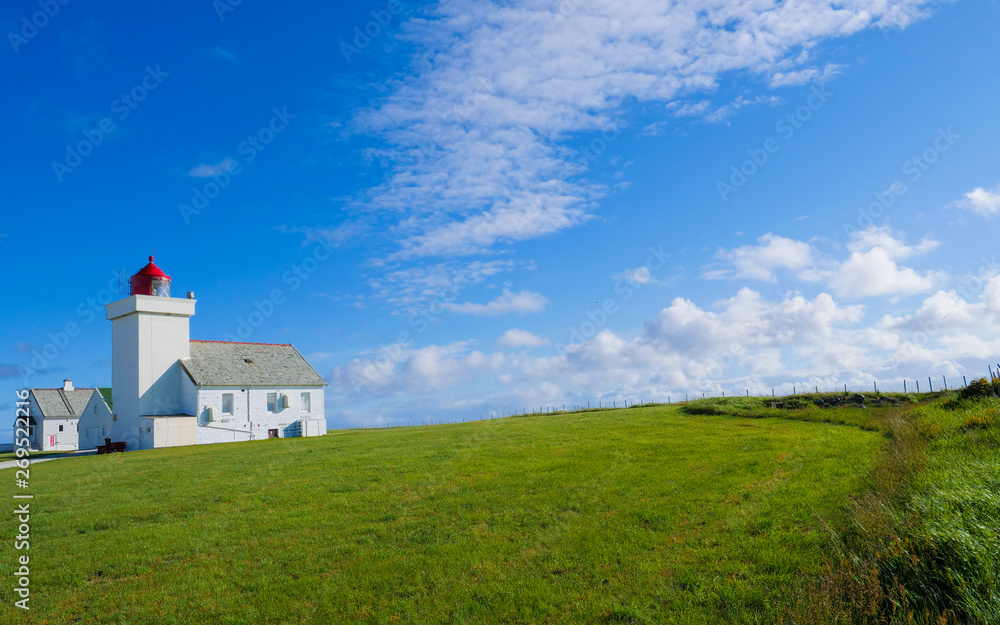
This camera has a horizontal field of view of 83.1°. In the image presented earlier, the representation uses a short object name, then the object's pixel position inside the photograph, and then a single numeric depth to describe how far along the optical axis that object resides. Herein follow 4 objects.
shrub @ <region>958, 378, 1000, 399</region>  23.89
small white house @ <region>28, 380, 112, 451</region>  58.94
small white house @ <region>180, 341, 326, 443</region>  43.34
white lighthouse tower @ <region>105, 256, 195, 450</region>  42.25
